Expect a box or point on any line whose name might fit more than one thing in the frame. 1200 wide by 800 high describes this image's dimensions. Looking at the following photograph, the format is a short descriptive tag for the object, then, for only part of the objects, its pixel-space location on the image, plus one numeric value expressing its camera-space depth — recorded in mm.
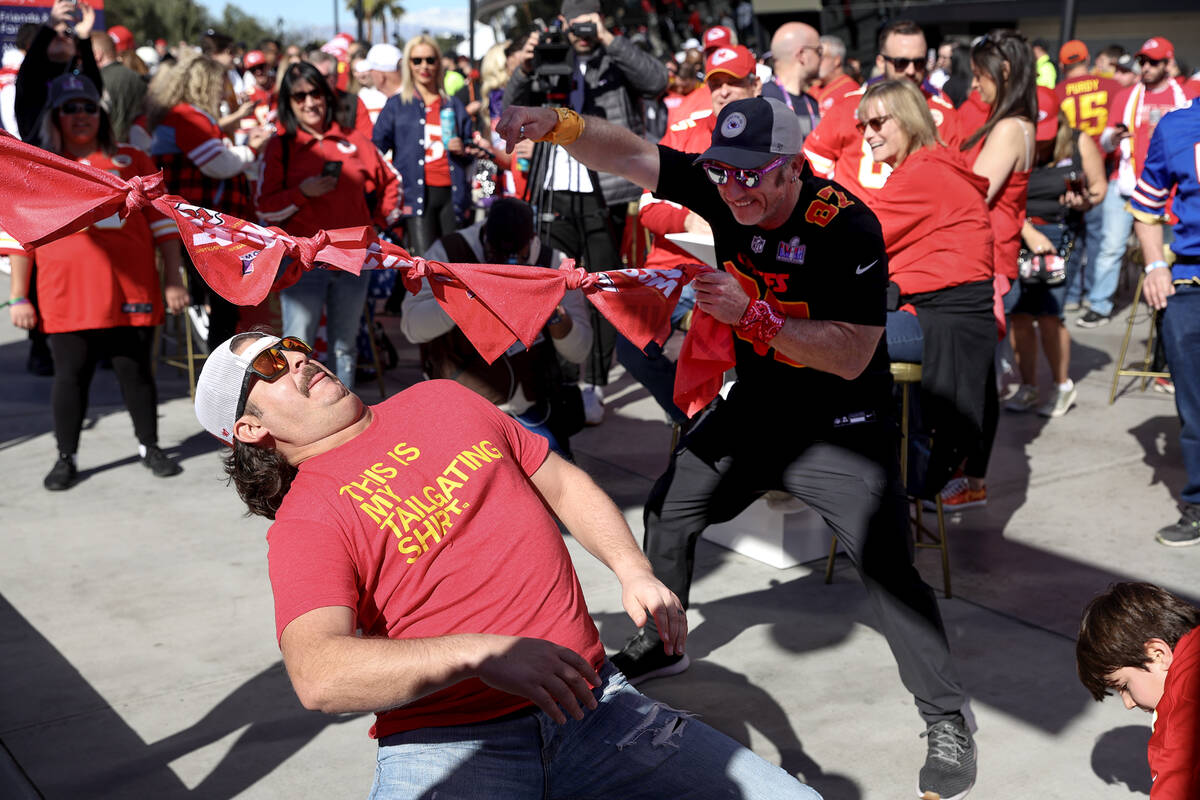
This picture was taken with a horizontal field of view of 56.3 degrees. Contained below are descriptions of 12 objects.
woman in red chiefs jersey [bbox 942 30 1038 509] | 5273
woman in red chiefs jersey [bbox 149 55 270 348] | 6543
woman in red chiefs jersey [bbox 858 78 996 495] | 4520
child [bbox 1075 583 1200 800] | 2035
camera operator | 6660
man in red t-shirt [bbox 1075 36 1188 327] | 9242
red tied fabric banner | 2777
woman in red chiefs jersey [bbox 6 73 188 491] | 5320
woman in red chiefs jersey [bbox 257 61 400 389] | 5996
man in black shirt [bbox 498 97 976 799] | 2982
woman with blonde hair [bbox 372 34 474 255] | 7770
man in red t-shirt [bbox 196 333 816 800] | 1972
